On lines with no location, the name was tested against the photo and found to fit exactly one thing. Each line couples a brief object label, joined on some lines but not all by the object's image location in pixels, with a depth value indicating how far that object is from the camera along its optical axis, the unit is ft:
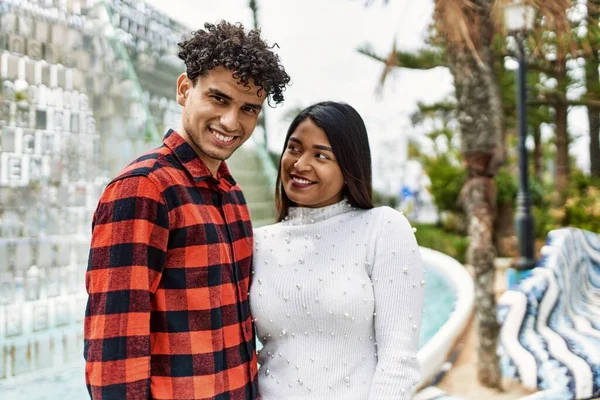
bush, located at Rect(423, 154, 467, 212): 36.73
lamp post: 23.94
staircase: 19.70
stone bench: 10.74
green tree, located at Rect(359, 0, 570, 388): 12.75
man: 4.02
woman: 5.12
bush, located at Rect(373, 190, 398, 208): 46.10
